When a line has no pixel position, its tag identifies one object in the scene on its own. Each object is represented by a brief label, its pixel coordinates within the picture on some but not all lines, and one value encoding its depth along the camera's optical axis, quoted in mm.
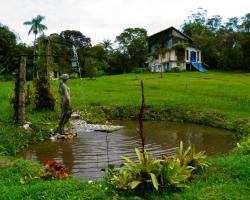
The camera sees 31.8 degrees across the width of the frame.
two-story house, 71625
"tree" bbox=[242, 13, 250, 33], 72500
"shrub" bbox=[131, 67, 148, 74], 66875
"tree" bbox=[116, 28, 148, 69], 72938
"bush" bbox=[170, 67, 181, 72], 68188
